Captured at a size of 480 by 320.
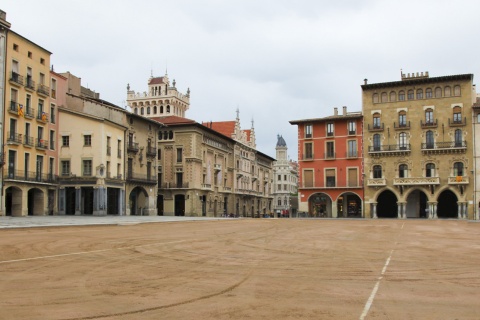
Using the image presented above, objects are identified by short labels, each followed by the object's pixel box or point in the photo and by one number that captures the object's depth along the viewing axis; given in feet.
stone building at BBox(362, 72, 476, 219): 213.25
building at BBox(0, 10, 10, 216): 146.76
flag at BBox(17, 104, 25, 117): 154.71
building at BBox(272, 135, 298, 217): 462.60
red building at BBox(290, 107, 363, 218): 231.50
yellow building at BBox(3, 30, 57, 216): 152.15
